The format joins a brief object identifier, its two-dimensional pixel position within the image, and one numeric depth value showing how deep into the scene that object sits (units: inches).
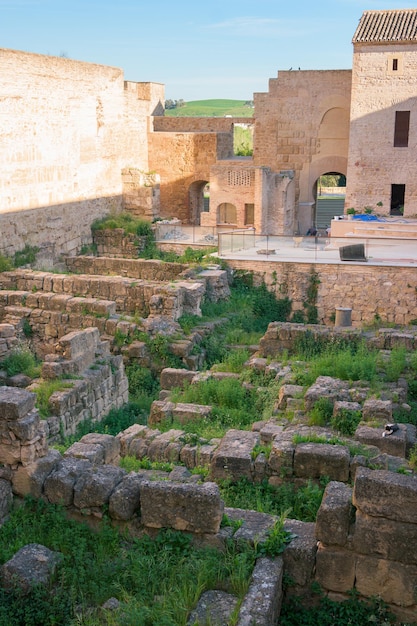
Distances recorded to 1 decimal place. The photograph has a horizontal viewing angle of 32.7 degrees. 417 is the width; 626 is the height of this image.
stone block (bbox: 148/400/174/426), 452.6
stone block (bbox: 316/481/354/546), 238.8
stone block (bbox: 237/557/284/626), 211.6
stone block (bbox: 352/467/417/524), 228.8
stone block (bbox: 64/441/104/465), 339.0
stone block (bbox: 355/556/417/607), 233.0
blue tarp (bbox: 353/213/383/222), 1009.5
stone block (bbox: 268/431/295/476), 332.8
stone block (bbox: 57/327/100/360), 480.7
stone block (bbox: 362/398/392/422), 386.6
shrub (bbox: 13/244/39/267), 825.5
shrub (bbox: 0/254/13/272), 759.7
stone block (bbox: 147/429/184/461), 385.1
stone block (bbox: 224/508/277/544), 248.8
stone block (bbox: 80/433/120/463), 357.5
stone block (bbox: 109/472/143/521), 265.6
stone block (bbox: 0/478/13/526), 279.2
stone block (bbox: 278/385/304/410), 437.4
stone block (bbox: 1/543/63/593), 236.1
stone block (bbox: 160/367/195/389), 526.6
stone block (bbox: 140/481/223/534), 250.2
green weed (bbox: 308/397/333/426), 395.2
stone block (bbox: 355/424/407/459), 354.9
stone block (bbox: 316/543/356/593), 239.3
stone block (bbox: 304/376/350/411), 411.8
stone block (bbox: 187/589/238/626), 212.7
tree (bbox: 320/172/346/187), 2067.3
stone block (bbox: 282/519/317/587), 242.1
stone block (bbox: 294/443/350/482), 321.1
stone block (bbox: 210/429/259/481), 342.0
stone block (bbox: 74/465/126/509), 272.2
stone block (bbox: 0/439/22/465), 287.6
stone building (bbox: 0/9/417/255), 848.3
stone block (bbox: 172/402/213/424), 445.7
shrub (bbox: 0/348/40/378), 482.9
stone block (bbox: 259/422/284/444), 378.3
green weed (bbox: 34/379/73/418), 430.0
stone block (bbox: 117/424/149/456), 405.1
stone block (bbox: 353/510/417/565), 230.8
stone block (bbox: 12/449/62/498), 286.7
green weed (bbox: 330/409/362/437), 385.4
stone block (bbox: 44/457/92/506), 280.4
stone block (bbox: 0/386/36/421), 285.0
